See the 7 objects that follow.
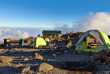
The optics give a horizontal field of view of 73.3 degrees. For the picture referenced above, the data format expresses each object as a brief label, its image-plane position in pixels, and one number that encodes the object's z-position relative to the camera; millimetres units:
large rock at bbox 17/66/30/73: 4670
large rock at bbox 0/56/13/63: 6520
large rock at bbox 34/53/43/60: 6986
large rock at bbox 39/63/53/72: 4714
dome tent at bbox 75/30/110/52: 8730
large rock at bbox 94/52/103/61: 5999
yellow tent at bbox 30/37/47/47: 14278
